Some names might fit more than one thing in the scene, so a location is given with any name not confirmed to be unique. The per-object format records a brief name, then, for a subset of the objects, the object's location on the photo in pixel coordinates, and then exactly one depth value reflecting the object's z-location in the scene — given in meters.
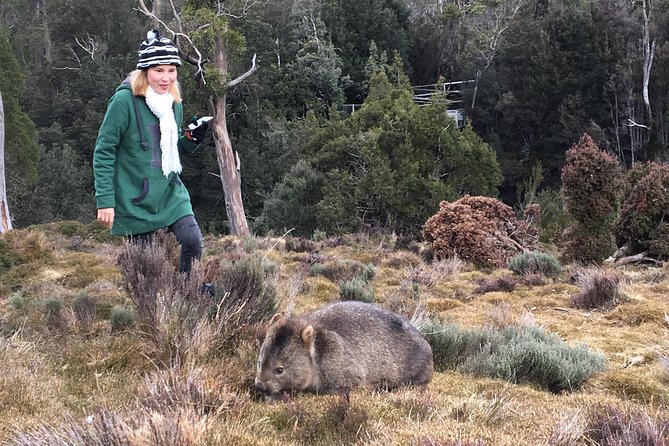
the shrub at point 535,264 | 10.60
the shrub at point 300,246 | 13.81
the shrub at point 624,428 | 2.66
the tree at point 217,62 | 19.92
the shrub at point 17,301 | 6.75
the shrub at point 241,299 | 4.41
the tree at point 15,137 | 30.62
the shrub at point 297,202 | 28.56
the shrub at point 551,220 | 17.41
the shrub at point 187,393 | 3.06
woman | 4.93
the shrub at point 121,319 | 5.09
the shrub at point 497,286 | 9.38
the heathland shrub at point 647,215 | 12.19
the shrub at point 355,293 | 7.38
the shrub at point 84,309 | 5.25
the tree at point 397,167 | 26.14
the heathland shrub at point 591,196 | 11.31
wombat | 3.68
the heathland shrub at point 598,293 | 7.98
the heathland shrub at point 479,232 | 12.54
